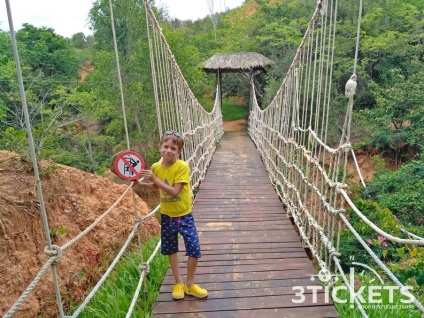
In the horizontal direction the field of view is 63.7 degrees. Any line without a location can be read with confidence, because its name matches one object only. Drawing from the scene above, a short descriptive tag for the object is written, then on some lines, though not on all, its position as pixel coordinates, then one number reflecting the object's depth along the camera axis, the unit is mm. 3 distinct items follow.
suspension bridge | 1616
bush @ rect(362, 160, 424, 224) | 5168
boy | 1551
